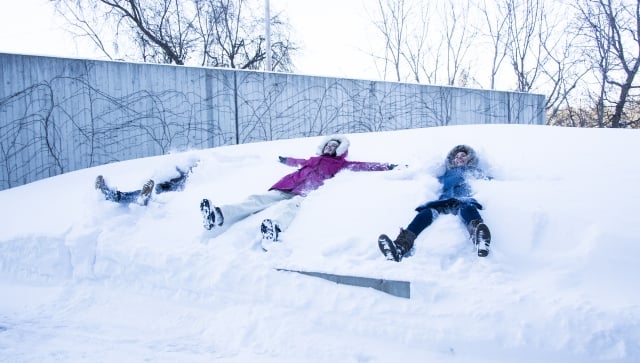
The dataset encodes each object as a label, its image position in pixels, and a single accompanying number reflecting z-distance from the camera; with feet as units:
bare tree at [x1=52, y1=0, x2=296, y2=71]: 62.49
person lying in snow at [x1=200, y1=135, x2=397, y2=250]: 13.00
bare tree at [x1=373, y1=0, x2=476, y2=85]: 74.54
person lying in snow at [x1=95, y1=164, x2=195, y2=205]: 15.90
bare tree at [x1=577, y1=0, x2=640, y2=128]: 60.95
